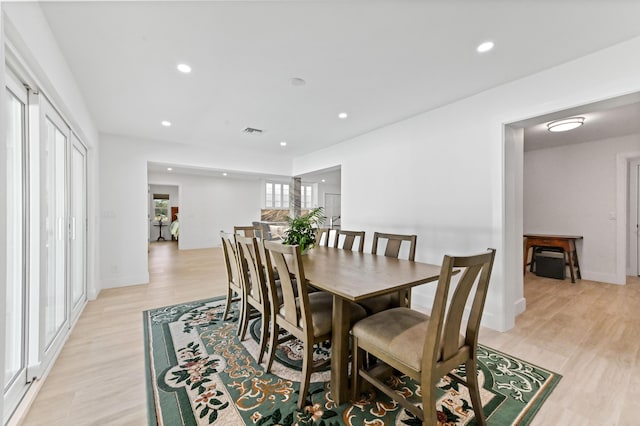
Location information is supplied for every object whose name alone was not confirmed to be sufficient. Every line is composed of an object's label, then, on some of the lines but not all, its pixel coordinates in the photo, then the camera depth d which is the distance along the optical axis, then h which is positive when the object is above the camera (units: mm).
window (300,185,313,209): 9836 +548
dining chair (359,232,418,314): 2086 -721
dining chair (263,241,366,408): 1571 -691
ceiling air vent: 4086 +1289
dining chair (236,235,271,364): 1994 -605
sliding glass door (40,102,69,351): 1953 -121
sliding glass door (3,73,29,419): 1619 -227
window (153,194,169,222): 11289 +220
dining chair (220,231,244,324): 2643 -612
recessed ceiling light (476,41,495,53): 1975 +1282
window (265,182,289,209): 8953 +554
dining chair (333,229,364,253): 3171 -335
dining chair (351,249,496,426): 1212 -689
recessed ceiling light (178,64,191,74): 2282 +1280
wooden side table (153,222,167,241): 11102 -649
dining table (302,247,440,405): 1457 -436
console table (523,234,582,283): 4551 -594
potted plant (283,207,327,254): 2549 -218
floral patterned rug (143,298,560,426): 1491 -1188
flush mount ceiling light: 3400 +1166
